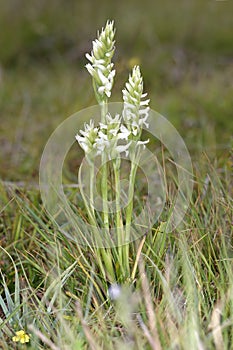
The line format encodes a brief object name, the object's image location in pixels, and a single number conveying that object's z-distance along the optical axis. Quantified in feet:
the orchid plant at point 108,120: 4.09
